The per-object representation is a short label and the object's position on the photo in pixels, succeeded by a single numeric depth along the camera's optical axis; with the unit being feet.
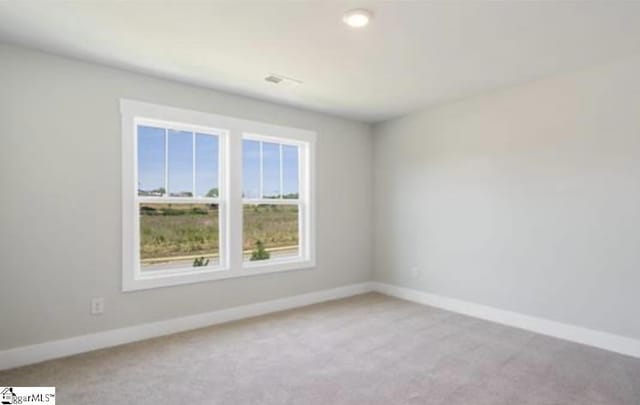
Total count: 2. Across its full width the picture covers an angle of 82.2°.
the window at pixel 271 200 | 14.11
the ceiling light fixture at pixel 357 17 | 7.70
